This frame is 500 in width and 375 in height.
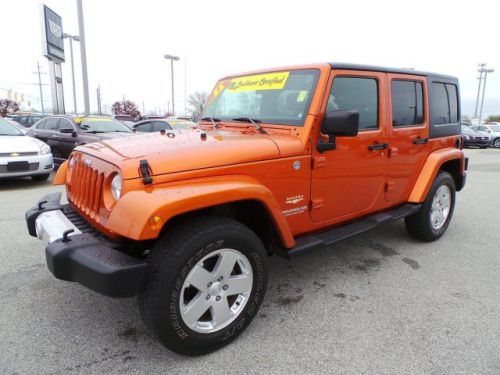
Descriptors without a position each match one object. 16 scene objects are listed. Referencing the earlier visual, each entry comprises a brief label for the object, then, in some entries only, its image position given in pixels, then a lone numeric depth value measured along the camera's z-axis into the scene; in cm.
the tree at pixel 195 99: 4604
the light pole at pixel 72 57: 2117
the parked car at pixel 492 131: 2306
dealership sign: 1634
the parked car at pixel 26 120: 1915
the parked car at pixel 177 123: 1265
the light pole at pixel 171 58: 2725
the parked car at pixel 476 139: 2239
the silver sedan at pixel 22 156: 705
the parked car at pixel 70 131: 878
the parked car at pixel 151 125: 1216
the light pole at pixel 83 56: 1391
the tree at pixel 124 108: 5316
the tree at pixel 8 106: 4434
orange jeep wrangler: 209
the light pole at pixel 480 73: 4953
